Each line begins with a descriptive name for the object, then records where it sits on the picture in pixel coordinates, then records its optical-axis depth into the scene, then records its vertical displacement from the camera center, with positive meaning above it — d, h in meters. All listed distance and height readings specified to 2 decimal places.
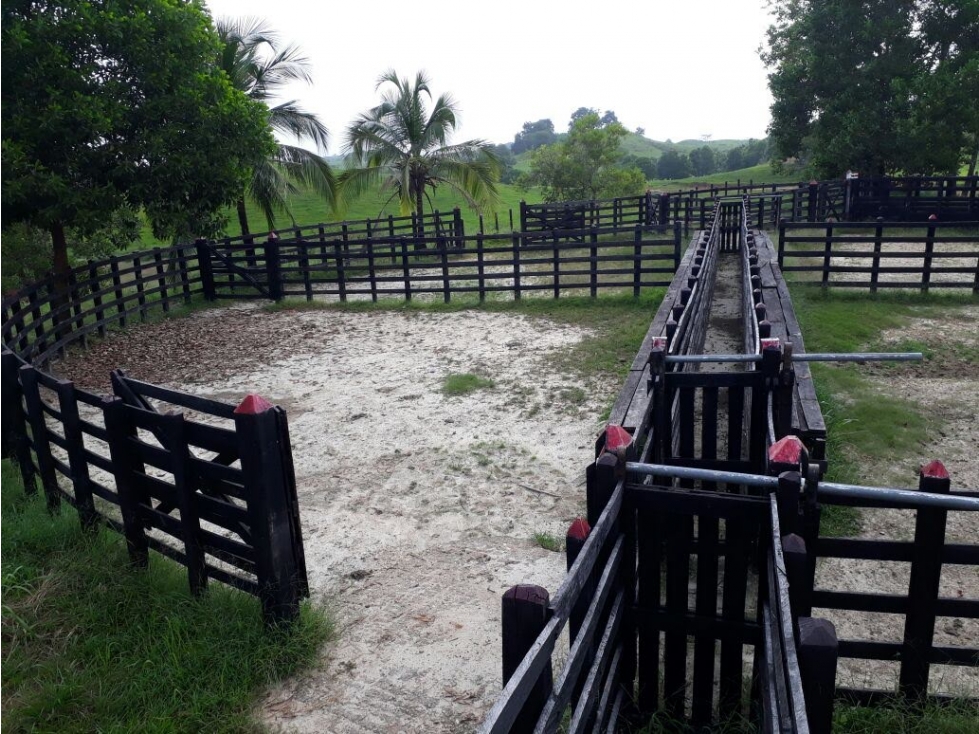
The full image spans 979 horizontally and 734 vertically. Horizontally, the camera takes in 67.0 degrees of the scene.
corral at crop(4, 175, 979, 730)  3.81 -2.25
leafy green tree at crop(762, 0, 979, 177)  24.39 +3.45
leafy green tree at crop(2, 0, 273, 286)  9.73 +1.28
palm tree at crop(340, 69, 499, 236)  23.36 +1.49
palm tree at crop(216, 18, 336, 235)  18.20 +2.04
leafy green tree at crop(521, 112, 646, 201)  34.44 +1.34
